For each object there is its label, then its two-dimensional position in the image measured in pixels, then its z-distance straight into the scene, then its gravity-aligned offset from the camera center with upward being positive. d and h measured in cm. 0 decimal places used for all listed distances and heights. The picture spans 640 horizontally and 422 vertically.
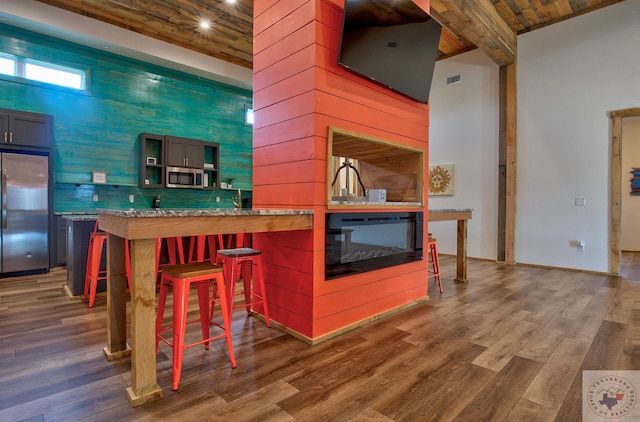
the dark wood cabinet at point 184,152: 609 +105
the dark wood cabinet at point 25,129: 446 +108
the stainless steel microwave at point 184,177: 606 +56
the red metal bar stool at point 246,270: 245 -50
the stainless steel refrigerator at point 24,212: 441 -8
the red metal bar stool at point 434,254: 394 -56
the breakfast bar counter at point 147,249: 165 -22
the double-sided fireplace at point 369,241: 254 -28
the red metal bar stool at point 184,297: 182 -55
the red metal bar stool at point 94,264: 322 -59
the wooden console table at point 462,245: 428 -48
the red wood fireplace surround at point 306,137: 240 +56
